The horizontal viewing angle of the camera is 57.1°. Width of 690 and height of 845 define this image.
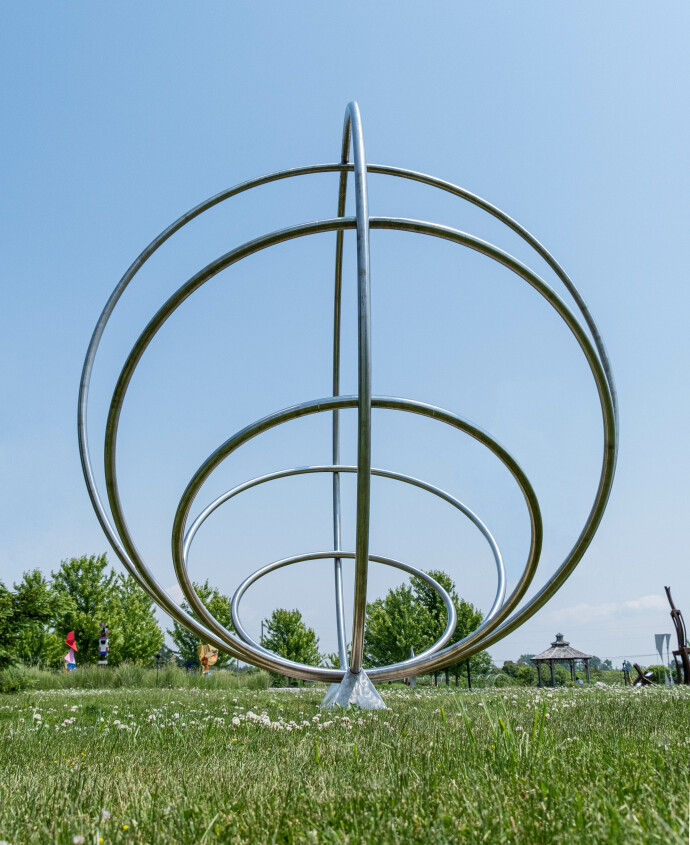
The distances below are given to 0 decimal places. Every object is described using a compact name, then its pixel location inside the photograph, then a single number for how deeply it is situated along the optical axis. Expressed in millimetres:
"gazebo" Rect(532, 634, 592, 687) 36406
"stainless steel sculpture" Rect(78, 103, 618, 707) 5477
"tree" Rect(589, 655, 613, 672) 109200
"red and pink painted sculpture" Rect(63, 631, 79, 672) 33188
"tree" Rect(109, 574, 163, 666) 35875
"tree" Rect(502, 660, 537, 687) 51531
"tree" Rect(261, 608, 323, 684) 40062
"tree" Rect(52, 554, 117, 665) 34844
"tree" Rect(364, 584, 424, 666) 34219
